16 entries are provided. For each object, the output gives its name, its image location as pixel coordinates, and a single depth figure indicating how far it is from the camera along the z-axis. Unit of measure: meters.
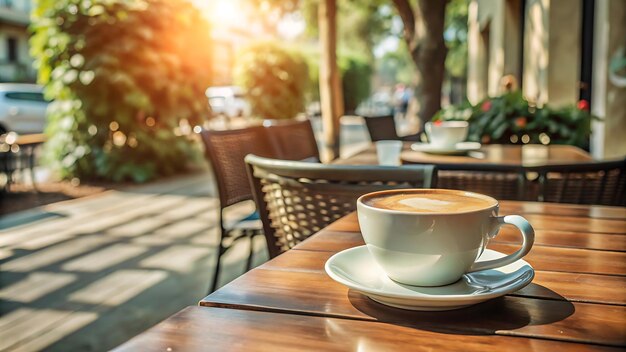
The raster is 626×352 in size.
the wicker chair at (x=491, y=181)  2.47
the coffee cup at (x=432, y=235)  0.87
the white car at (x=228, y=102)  23.83
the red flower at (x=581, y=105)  4.81
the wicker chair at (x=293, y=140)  3.54
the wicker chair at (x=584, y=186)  2.29
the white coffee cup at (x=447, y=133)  3.09
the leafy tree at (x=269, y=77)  14.58
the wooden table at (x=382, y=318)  0.77
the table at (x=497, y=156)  2.85
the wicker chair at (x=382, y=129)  5.15
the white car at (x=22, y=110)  15.09
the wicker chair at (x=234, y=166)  3.04
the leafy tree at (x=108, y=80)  8.27
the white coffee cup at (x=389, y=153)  2.99
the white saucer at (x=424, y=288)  0.85
